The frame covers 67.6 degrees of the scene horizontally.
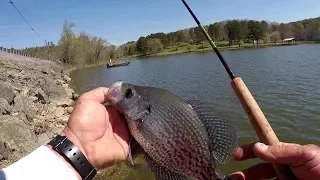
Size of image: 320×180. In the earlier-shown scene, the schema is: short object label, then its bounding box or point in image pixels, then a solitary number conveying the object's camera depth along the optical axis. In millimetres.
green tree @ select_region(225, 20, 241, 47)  110600
